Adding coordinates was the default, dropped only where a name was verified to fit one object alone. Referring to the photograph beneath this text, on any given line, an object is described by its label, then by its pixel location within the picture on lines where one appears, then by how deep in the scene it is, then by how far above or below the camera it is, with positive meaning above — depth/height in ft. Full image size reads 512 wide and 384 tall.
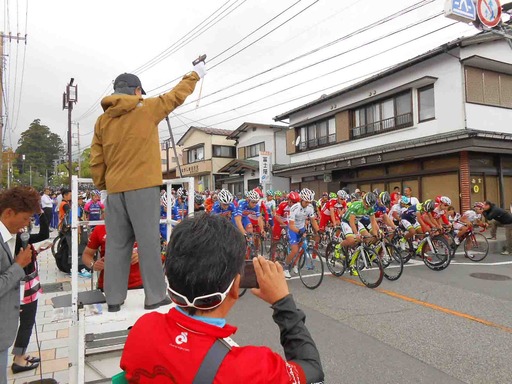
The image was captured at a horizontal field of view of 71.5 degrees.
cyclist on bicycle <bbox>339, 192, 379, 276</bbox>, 25.63 -1.71
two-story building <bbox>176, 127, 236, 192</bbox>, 116.26 +16.02
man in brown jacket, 8.65 +0.50
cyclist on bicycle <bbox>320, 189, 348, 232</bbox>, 36.78 -1.20
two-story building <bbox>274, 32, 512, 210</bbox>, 46.80 +10.62
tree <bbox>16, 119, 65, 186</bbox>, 221.25 +37.72
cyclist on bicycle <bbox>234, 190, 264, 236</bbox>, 31.71 -0.92
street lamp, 65.41 +20.30
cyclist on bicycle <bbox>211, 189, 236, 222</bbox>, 30.48 -0.18
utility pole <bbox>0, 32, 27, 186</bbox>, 78.51 +37.38
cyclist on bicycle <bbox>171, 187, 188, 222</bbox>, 32.56 -0.01
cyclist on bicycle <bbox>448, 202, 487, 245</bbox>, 33.60 -2.61
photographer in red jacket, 3.49 -1.34
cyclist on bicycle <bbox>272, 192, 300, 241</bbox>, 29.76 -1.40
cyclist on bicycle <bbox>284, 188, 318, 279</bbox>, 27.09 -1.68
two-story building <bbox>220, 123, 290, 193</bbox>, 94.72 +13.36
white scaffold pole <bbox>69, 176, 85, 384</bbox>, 6.33 -2.54
